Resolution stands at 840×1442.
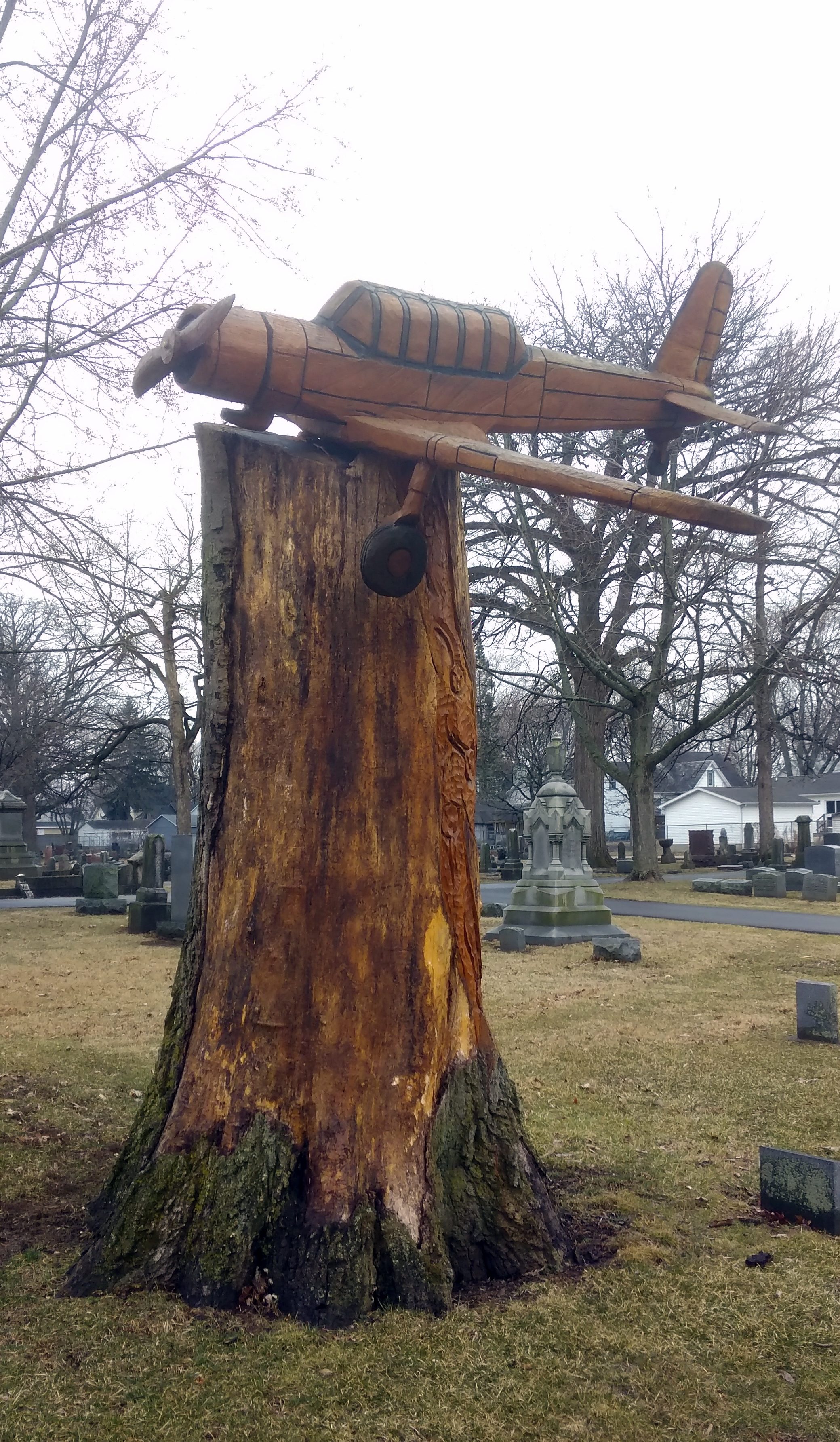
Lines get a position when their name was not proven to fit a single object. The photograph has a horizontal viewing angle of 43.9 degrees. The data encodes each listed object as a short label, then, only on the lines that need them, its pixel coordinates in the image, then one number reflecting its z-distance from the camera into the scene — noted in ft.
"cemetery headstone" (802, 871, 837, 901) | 66.33
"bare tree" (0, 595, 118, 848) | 119.55
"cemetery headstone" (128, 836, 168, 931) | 53.31
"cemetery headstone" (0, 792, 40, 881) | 93.61
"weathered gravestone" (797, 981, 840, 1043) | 26.86
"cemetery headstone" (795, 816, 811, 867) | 97.50
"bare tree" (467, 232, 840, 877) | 65.87
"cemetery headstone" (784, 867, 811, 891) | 71.82
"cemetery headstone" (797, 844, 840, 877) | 75.77
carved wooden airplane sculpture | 11.70
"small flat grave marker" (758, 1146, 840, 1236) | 14.05
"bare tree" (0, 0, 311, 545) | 29.07
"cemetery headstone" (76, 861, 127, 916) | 62.85
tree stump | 11.35
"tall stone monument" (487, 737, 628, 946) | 49.85
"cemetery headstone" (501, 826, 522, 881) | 94.17
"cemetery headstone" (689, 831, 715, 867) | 108.78
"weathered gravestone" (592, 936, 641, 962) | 41.04
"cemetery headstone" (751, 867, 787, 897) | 69.41
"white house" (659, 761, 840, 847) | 210.59
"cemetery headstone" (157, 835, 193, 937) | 50.01
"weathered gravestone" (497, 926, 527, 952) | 46.26
